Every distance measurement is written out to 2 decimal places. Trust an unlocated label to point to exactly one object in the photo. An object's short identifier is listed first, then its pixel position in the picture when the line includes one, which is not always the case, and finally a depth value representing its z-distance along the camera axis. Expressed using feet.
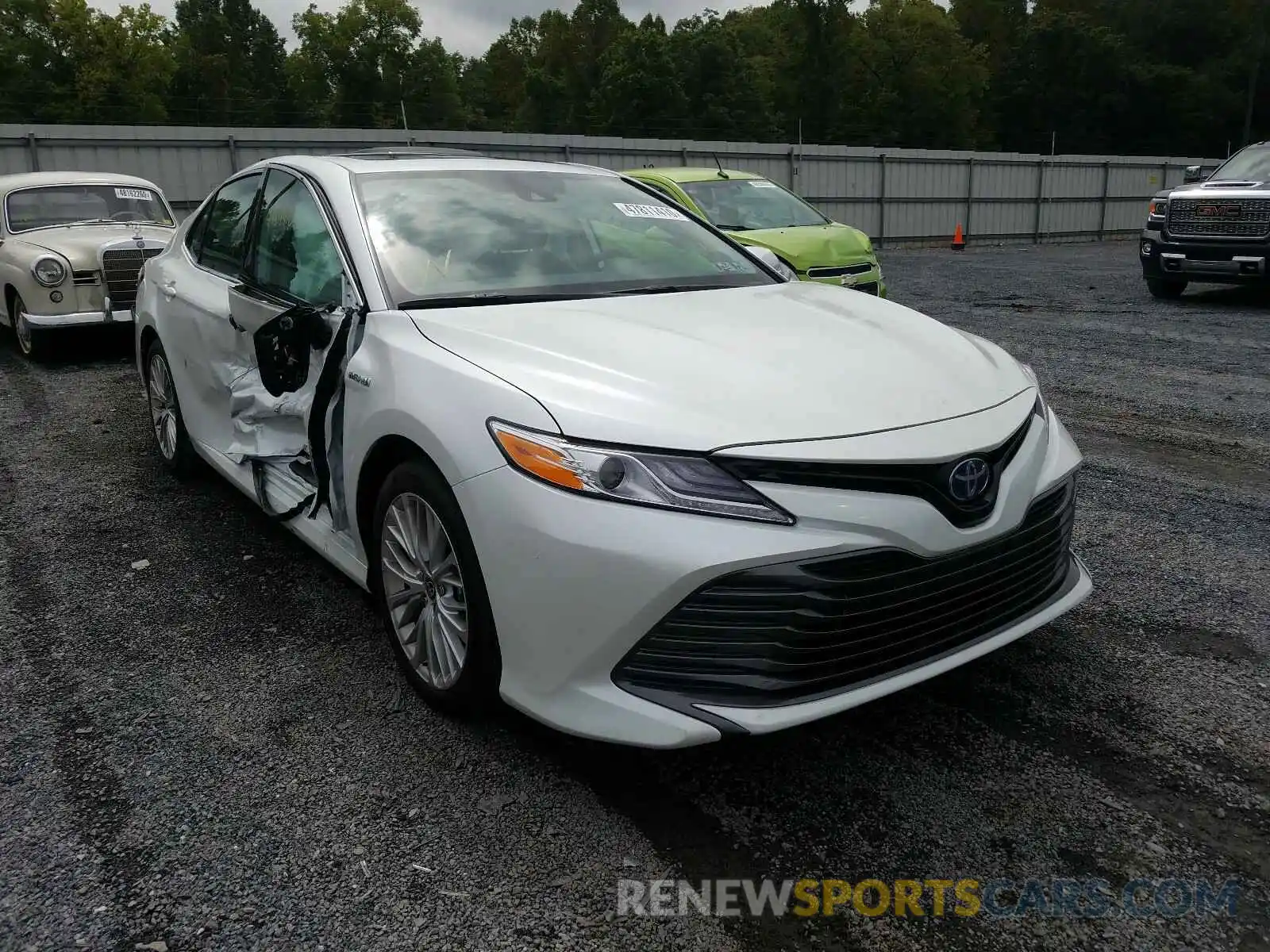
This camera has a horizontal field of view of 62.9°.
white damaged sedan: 7.59
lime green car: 32.89
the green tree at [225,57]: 224.53
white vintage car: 29.19
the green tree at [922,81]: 209.26
